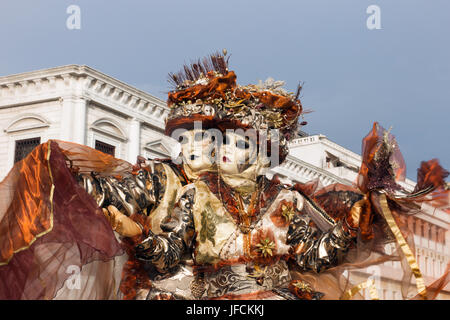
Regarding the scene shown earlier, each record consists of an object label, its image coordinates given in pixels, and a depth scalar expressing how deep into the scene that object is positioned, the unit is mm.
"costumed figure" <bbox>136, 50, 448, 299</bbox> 4840
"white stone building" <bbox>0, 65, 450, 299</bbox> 14828
